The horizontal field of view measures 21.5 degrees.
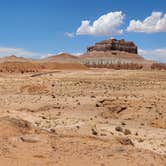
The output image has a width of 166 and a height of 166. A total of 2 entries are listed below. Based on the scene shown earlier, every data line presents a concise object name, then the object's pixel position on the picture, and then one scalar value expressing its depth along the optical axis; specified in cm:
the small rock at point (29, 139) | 1568
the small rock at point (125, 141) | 1697
